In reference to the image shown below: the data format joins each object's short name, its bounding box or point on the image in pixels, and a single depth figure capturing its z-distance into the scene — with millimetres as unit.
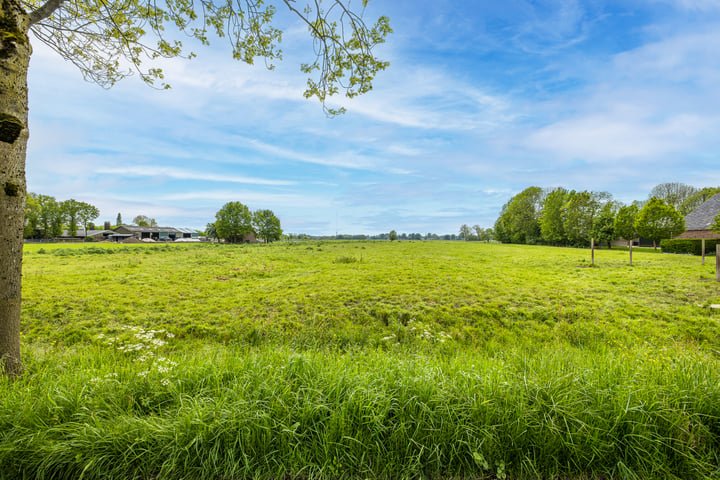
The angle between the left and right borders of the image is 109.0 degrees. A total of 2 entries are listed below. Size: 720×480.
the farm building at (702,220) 28386
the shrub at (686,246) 22908
